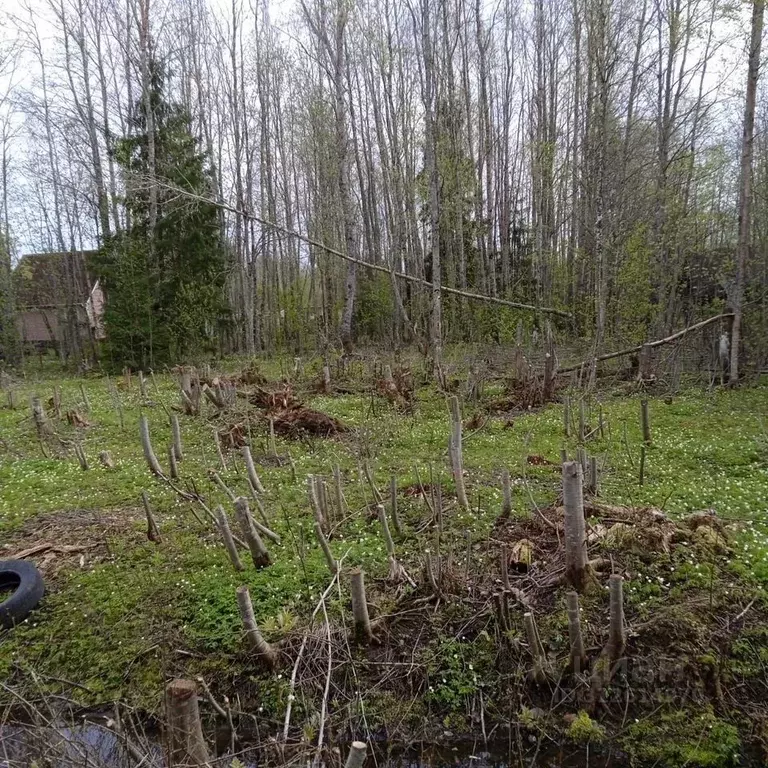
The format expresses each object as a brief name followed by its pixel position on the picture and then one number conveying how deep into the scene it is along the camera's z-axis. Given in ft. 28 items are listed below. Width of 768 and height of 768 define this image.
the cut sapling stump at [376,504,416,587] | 14.79
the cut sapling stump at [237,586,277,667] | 11.29
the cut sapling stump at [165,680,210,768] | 7.80
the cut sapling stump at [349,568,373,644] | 12.12
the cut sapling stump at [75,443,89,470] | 26.35
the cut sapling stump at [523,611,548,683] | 11.23
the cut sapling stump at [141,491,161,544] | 17.93
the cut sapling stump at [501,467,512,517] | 16.98
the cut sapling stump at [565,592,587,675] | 10.68
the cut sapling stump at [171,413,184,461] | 23.44
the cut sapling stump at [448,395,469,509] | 18.57
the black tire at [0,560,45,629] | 14.58
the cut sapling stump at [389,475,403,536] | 17.01
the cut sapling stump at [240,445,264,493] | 18.61
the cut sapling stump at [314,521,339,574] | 13.58
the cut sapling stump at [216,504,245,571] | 15.24
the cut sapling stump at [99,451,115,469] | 26.81
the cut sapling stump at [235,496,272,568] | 14.73
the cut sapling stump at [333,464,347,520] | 18.80
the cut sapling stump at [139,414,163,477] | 22.35
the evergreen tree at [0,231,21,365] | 79.61
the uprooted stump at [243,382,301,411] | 34.50
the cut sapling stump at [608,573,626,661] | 10.58
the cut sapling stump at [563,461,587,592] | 12.85
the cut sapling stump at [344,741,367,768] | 5.64
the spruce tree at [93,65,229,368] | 64.69
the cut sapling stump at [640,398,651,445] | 26.48
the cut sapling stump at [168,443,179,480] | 23.07
